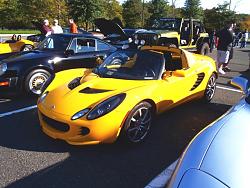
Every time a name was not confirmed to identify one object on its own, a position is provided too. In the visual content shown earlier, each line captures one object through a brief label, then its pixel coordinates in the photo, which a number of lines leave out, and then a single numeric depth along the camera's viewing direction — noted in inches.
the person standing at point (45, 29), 325.4
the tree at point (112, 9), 1553.8
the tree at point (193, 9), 1579.8
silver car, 50.6
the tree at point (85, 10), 1049.4
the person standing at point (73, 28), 332.1
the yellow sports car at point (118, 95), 104.5
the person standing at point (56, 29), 320.7
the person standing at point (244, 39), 697.2
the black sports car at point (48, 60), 173.4
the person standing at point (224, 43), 266.5
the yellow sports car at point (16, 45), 290.8
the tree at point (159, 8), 1467.8
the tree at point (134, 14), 1507.7
